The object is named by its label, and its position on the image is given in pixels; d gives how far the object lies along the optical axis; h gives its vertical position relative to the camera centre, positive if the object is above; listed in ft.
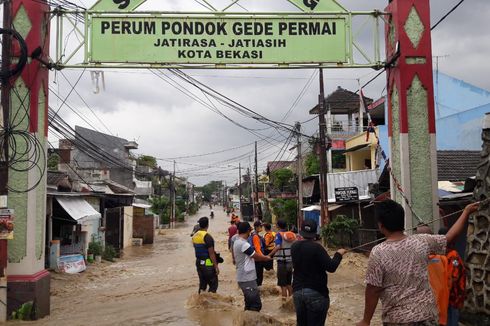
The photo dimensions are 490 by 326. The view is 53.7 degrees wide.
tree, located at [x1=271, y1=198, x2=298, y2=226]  115.14 -2.51
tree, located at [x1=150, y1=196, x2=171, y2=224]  175.87 -2.40
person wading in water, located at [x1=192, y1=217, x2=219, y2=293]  29.76 -3.30
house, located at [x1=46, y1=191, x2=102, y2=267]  51.60 -2.38
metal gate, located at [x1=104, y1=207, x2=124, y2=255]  83.30 -4.14
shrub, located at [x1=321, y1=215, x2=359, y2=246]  66.39 -4.15
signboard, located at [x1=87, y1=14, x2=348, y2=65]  28.94 +9.71
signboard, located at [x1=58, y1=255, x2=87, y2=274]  53.98 -6.96
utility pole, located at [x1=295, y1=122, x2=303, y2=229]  83.25 +6.92
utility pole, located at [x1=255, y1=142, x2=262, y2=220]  169.71 -2.43
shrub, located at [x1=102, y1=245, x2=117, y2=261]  70.72 -7.59
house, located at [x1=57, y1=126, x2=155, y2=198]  138.31 +13.10
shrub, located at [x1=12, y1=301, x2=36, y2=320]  27.63 -6.20
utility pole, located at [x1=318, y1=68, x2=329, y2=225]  71.56 +5.90
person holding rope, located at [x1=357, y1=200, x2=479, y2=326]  11.38 -1.94
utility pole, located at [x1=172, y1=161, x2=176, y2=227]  181.16 -0.86
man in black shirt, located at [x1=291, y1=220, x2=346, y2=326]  17.19 -2.90
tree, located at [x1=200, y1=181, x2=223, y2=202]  620.90 +16.46
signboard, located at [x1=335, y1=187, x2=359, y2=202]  67.46 +0.67
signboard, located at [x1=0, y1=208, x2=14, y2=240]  27.30 -1.19
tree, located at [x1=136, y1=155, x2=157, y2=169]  217.23 +19.01
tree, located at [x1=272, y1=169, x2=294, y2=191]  144.87 +6.72
